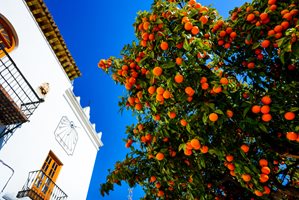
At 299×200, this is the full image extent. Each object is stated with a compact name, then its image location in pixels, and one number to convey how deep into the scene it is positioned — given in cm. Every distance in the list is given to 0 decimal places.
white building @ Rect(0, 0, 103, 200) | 814
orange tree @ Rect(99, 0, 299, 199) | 288
